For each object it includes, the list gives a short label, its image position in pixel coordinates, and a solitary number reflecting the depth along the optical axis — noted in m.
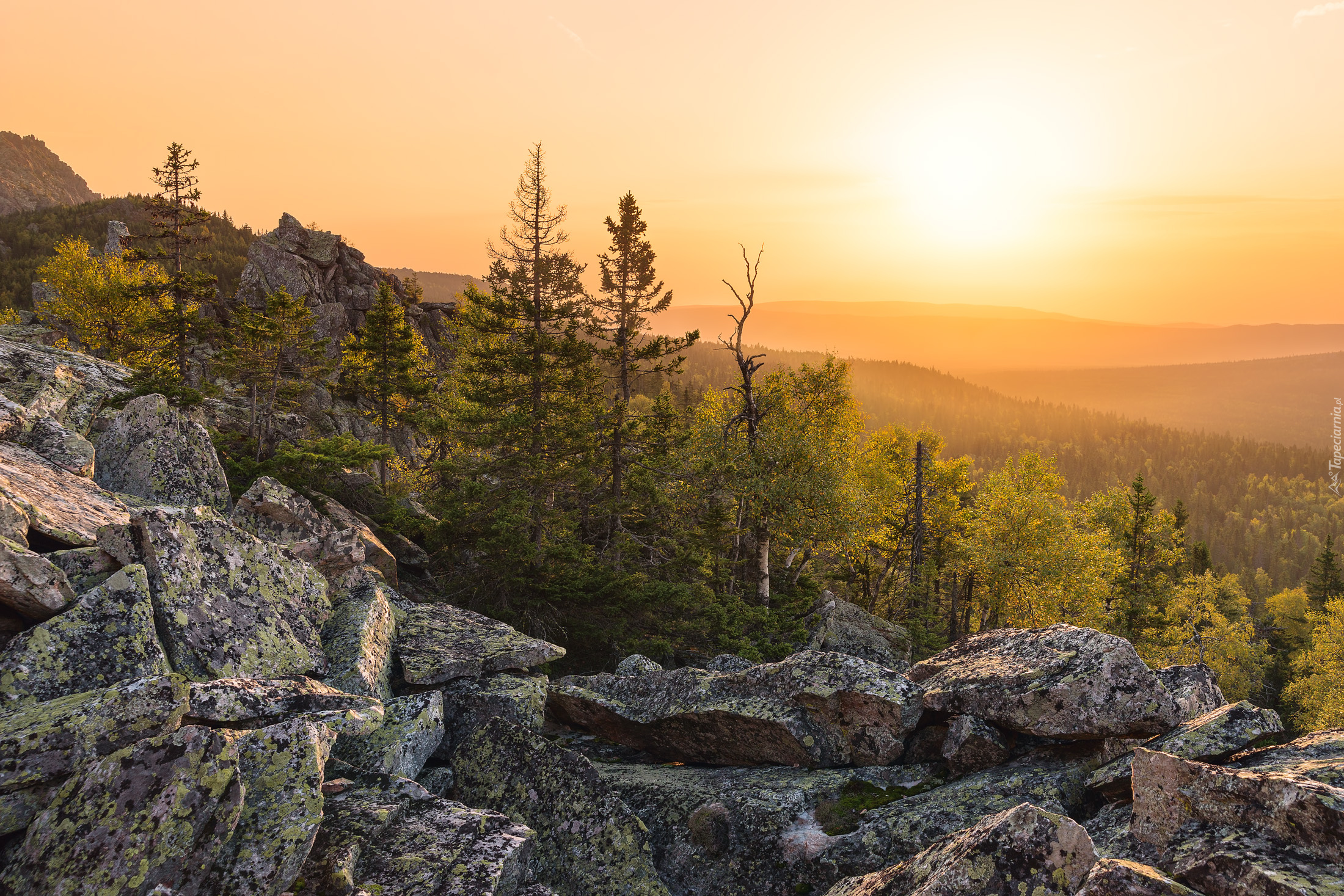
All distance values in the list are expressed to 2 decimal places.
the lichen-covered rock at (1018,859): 5.57
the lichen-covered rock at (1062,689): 8.99
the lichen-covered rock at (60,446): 11.28
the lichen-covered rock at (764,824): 8.45
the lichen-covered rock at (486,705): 10.51
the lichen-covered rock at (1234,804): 5.30
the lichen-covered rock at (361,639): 9.74
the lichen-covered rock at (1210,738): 7.96
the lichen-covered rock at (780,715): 10.60
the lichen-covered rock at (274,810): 5.57
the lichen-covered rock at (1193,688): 9.39
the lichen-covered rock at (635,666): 14.59
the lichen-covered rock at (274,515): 13.78
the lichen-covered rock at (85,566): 7.91
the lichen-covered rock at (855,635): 25.50
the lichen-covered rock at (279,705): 6.82
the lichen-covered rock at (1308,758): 6.41
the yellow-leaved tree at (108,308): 50.97
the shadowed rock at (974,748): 9.68
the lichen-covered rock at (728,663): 15.45
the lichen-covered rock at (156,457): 12.81
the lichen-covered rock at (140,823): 5.11
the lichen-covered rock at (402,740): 8.34
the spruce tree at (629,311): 39.53
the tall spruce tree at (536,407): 26.33
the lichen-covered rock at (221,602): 8.18
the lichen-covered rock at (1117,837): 6.52
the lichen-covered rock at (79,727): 5.51
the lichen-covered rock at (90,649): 6.61
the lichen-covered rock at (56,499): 8.43
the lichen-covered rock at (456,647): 11.28
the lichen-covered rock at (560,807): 8.05
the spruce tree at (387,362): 48.06
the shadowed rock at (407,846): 6.12
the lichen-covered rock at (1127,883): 5.01
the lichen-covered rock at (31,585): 6.95
